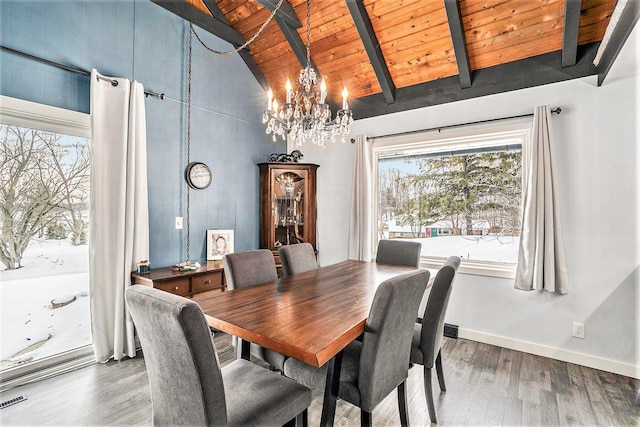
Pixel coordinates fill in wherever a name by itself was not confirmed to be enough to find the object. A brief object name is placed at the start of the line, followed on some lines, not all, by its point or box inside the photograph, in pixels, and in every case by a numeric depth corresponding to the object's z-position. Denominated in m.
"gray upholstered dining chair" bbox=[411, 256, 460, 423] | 1.76
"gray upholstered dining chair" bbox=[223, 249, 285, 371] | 1.97
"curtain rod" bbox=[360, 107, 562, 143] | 2.72
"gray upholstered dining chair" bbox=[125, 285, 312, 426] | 1.01
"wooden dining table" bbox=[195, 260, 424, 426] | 1.21
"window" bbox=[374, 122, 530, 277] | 3.08
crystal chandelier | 2.02
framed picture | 3.47
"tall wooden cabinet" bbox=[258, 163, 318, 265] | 3.97
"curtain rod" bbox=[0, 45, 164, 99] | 2.16
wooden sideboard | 2.59
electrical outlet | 2.62
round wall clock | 3.28
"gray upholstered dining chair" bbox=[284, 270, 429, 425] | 1.33
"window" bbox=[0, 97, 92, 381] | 2.26
